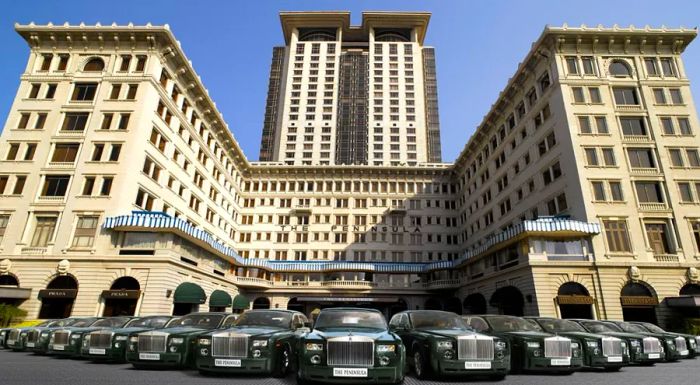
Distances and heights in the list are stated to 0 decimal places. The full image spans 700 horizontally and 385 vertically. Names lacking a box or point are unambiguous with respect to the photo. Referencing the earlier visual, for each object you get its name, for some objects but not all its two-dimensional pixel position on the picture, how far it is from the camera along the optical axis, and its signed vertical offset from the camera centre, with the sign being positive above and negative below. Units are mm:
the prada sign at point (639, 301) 26594 +2097
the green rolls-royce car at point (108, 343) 11250 -676
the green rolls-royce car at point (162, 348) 9992 -685
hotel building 27484 +11104
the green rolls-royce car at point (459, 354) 8750 -595
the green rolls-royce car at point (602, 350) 10938 -536
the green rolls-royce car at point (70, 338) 12375 -630
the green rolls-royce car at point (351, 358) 7609 -652
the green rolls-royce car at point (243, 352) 8820 -663
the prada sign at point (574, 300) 26781 +2094
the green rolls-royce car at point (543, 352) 9945 -583
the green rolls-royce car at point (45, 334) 13500 -570
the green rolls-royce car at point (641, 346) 12195 -445
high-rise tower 83062 +54124
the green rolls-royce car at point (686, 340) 13609 -256
